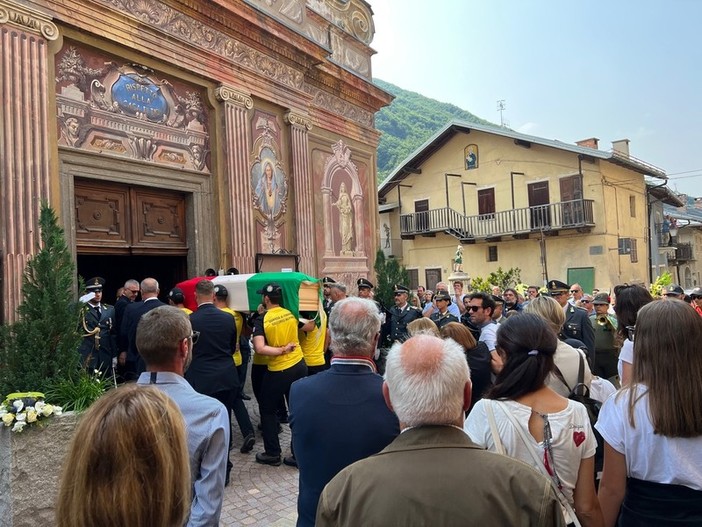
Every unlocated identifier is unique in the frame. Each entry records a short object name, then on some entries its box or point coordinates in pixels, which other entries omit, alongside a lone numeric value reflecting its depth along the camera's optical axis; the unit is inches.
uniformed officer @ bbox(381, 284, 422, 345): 378.3
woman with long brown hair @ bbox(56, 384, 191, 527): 58.1
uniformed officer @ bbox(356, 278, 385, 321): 398.6
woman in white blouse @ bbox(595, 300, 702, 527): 87.4
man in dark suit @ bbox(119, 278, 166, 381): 273.1
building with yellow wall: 1136.2
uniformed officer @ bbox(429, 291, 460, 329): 335.7
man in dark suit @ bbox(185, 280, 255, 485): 218.4
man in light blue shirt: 99.0
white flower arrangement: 153.5
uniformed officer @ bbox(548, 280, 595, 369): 248.6
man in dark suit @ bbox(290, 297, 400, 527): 100.4
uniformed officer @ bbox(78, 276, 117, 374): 290.8
